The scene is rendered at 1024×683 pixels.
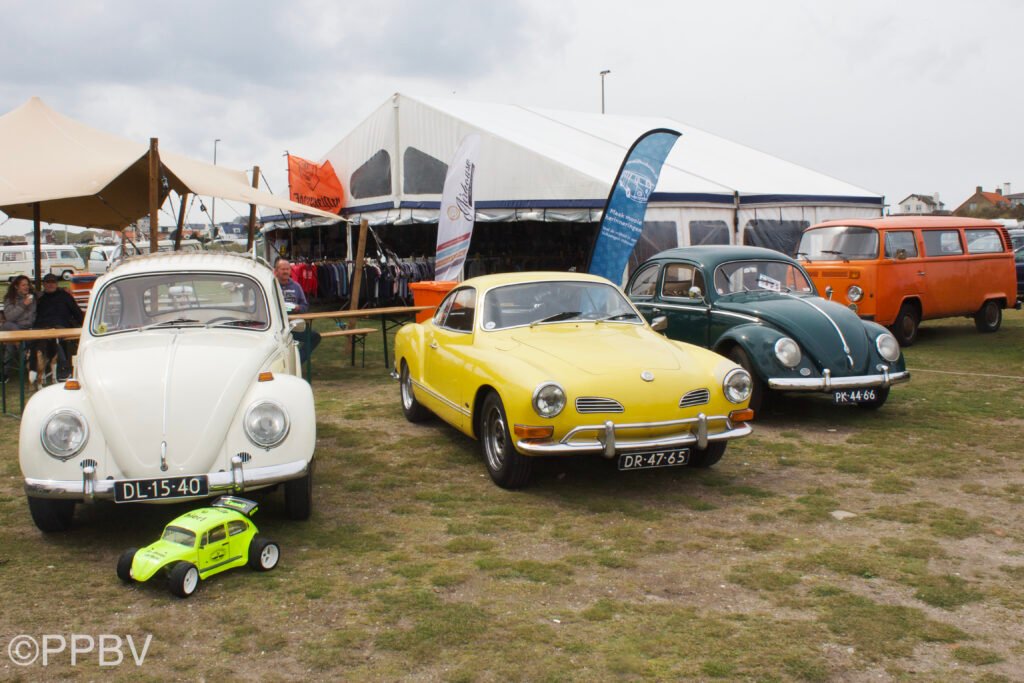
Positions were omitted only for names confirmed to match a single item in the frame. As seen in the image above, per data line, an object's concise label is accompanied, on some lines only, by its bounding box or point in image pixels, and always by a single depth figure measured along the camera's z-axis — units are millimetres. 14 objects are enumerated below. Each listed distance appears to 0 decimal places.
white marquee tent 18594
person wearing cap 11562
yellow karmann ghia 5848
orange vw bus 13453
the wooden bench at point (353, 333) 12227
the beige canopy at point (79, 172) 10945
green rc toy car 4441
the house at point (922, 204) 95500
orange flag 21672
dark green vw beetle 8250
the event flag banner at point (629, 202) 13578
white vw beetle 4926
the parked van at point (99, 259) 38500
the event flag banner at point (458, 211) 14609
